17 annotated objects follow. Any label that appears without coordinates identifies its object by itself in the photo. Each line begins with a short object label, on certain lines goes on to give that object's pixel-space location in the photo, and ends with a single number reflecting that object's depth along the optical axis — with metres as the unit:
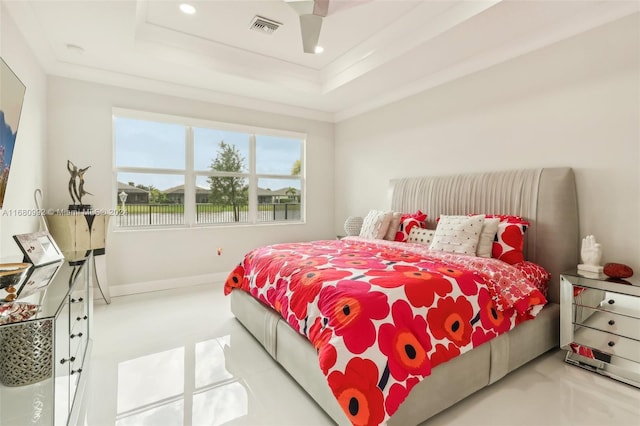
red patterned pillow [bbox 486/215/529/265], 2.64
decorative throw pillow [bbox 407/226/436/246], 3.34
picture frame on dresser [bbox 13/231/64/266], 2.04
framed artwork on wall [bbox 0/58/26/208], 2.01
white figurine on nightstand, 2.37
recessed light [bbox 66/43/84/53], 3.06
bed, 1.52
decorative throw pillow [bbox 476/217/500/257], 2.69
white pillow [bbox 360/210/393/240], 3.71
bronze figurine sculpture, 3.44
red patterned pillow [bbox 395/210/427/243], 3.60
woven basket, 1.58
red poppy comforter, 1.49
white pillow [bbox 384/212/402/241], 3.70
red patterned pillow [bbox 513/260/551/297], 2.48
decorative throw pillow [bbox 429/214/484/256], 2.72
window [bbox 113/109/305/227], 4.10
